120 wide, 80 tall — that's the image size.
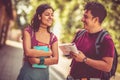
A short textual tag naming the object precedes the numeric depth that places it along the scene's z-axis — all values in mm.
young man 3852
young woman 4027
